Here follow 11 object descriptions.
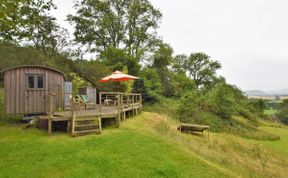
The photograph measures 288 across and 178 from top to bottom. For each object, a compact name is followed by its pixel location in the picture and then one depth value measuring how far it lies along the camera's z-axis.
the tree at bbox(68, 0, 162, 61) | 25.08
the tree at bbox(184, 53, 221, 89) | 43.09
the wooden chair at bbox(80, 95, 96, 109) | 12.41
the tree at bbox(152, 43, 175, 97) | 26.84
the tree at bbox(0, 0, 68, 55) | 6.88
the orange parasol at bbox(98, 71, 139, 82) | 12.87
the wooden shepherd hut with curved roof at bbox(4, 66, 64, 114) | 9.70
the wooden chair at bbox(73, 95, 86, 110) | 11.73
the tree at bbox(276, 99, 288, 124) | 43.16
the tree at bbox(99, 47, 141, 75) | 22.22
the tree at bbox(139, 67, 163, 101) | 21.52
